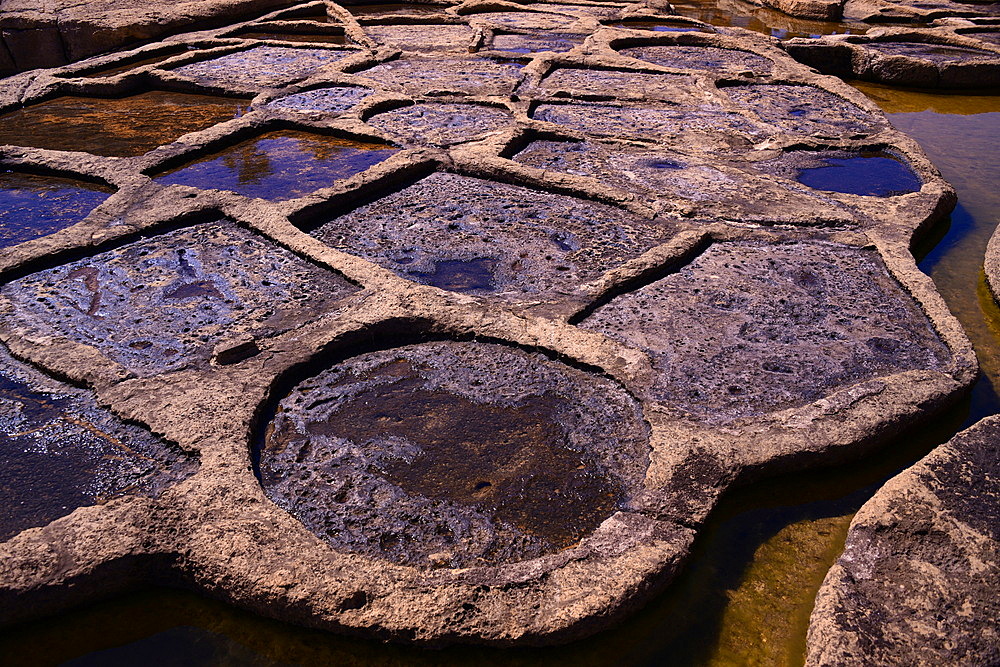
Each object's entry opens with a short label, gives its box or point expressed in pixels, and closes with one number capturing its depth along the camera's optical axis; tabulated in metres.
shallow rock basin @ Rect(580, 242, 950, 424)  2.31
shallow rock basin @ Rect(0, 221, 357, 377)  2.47
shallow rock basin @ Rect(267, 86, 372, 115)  4.48
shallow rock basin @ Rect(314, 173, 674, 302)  2.89
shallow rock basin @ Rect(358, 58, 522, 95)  4.78
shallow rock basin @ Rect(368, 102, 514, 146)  4.04
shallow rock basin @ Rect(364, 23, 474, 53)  5.76
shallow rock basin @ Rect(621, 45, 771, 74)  5.55
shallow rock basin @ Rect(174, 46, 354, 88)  4.99
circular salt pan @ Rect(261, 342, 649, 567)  1.86
